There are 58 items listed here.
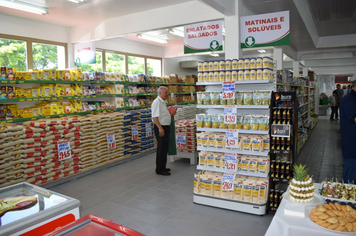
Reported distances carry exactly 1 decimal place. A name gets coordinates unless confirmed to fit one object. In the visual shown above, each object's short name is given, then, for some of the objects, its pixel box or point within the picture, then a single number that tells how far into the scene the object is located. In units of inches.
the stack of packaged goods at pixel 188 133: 287.1
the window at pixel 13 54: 280.7
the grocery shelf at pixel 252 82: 165.0
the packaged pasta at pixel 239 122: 171.6
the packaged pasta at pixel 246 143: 168.7
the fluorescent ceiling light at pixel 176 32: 348.9
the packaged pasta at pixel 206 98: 182.9
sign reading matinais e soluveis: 194.4
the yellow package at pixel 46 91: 253.3
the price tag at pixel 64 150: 239.0
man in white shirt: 237.5
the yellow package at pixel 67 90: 272.4
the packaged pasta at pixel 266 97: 163.3
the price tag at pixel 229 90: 172.4
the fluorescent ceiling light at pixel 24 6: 222.7
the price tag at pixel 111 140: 285.8
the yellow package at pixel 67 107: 274.9
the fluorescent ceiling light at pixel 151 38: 377.9
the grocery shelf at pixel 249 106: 163.2
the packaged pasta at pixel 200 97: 185.0
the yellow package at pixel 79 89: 283.1
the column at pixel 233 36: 213.3
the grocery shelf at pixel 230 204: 164.4
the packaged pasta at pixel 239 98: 173.3
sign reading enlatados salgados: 221.3
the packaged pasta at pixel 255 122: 166.2
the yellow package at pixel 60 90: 265.4
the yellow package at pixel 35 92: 244.7
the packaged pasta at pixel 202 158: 184.5
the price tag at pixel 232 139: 170.2
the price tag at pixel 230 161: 171.5
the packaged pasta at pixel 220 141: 177.2
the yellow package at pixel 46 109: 257.0
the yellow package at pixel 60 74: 263.6
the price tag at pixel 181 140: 287.3
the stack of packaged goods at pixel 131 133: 311.0
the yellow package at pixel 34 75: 242.7
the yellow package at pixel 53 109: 259.8
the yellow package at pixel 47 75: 253.2
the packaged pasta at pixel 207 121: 183.3
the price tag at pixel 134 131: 317.4
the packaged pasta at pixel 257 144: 165.0
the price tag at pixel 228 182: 169.9
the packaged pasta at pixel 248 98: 169.8
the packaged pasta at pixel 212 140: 180.2
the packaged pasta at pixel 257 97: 166.2
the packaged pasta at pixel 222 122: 177.5
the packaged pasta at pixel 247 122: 169.6
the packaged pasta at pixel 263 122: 163.4
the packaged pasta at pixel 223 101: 176.8
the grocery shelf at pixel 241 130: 165.1
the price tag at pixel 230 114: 171.0
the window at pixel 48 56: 310.2
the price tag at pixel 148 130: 340.5
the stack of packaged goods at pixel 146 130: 335.6
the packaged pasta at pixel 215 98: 180.4
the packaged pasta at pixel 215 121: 180.5
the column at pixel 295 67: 582.7
